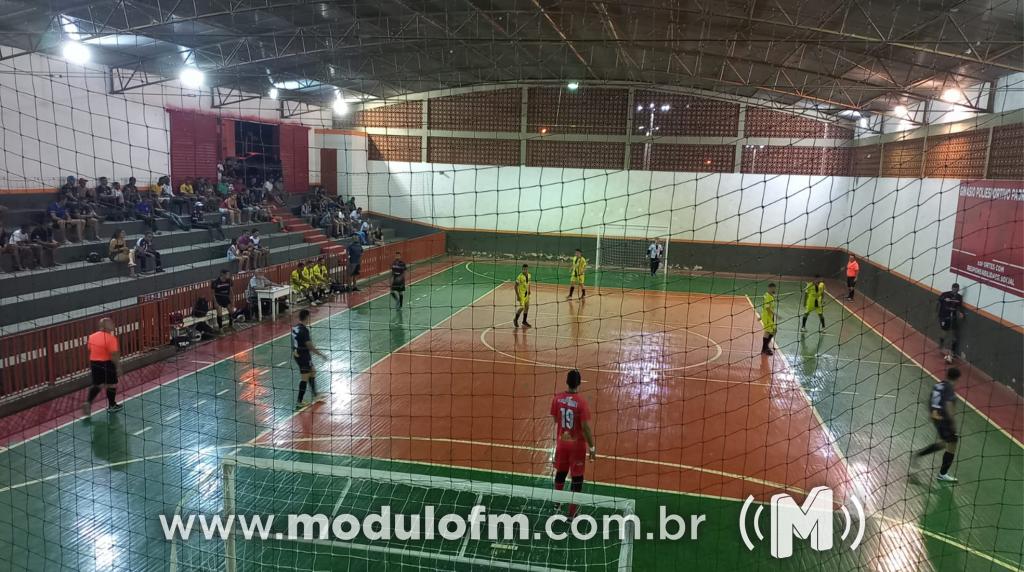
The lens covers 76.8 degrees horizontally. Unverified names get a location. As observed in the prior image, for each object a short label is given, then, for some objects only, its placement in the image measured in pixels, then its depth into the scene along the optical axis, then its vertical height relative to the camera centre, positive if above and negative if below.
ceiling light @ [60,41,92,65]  14.32 +2.87
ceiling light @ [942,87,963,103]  14.95 +2.39
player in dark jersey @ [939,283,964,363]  13.06 -2.33
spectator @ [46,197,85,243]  14.52 -0.94
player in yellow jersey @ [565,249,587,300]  18.09 -2.25
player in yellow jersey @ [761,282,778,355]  12.63 -2.43
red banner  11.25 -0.68
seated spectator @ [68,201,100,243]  15.09 -0.84
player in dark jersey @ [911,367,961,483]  7.38 -2.43
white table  15.08 -2.61
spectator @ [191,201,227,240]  18.22 -1.12
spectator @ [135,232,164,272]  14.87 -1.72
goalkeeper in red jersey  6.40 -2.39
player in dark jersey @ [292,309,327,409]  9.34 -2.39
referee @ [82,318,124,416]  8.78 -2.42
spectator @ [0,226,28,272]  12.91 -1.44
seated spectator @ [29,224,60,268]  13.69 -1.36
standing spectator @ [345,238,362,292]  18.92 -2.24
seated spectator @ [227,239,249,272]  16.69 -1.88
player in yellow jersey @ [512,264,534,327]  14.55 -2.30
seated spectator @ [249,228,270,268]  17.37 -1.85
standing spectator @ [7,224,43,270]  13.19 -1.48
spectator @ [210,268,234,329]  13.68 -2.31
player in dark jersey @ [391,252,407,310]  16.44 -2.31
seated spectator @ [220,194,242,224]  19.27 -0.85
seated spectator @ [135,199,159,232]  17.05 -0.88
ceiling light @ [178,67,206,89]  17.52 +2.95
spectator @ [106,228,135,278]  14.58 -1.62
